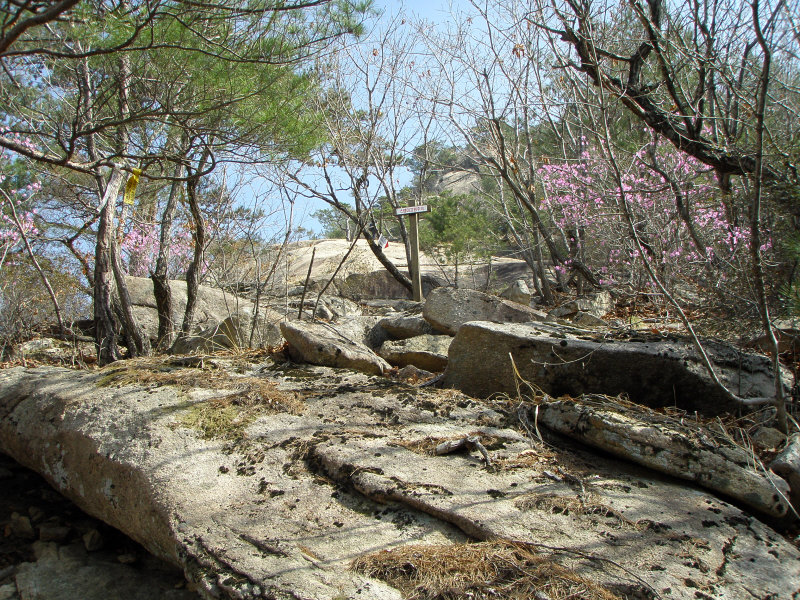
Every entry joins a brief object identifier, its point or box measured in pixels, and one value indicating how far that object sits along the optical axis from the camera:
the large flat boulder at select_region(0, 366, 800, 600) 1.74
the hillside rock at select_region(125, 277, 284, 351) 5.04
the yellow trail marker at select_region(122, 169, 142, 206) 4.40
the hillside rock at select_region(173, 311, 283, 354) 4.92
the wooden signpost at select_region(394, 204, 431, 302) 8.95
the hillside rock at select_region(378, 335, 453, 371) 4.34
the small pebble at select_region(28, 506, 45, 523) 2.90
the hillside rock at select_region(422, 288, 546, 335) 5.25
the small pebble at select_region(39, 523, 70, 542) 2.73
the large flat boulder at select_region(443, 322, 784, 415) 2.93
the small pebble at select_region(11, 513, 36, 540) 2.80
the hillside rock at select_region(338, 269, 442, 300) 11.42
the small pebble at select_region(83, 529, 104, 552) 2.65
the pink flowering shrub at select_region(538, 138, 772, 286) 5.69
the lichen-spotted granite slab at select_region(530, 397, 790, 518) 2.13
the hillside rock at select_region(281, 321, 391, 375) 3.61
